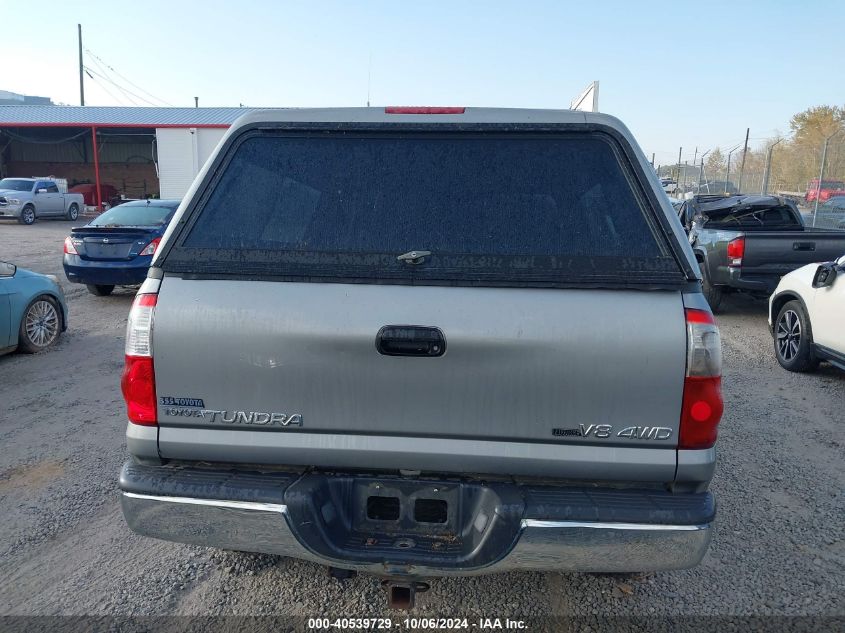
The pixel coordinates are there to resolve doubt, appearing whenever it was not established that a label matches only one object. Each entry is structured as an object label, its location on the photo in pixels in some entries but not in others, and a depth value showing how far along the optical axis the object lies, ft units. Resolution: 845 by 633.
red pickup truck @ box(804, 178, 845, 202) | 69.21
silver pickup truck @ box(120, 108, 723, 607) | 7.66
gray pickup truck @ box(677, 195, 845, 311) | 29.58
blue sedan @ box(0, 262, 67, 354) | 23.22
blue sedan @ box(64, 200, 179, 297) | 33.17
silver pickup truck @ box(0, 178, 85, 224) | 82.94
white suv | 21.17
